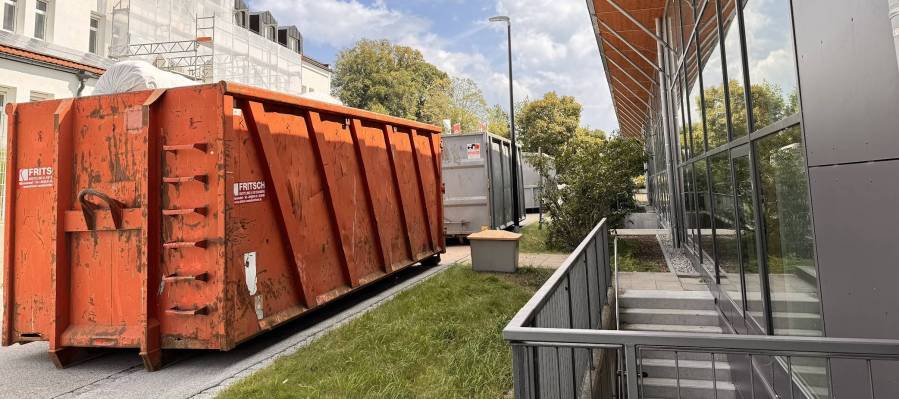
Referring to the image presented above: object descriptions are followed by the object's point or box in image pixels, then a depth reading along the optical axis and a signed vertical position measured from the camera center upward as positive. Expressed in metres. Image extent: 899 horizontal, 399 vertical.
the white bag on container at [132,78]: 4.49 +1.52
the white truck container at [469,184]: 12.52 +0.87
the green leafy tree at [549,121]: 37.66 +7.62
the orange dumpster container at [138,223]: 4.16 +0.06
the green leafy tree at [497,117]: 53.06 +11.77
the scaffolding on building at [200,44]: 17.39 +8.35
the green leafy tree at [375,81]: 34.72 +10.64
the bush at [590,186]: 10.55 +0.57
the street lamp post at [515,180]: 15.44 +1.14
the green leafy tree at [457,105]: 38.78 +10.74
